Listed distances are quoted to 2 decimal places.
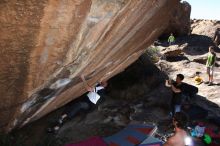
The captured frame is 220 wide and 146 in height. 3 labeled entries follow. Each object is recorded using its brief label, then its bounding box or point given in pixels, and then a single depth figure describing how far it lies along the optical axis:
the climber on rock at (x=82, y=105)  5.20
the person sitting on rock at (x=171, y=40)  15.64
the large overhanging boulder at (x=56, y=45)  3.09
